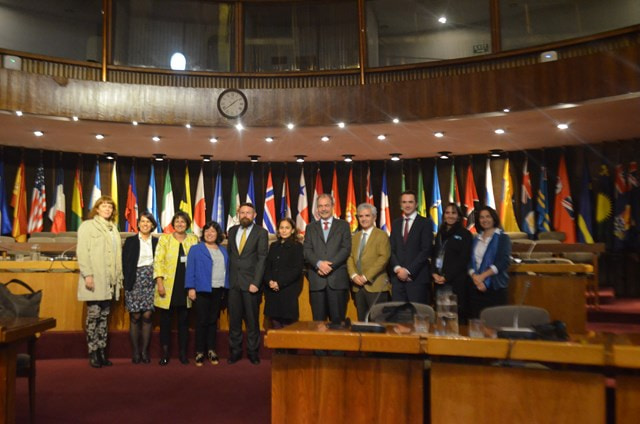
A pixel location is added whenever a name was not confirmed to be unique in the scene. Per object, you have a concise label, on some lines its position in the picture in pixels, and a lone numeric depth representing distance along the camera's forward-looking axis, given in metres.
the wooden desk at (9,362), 2.61
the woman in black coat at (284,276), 5.02
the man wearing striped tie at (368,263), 4.59
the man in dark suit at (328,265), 4.70
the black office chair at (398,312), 3.15
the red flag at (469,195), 10.10
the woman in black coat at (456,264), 4.52
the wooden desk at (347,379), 2.32
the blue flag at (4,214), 9.29
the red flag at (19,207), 9.37
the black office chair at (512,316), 3.06
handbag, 3.17
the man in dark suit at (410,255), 4.55
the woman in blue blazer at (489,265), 4.42
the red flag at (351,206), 10.56
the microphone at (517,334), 2.27
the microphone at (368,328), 2.48
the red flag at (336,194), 10.79
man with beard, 5.05
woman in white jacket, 4.88
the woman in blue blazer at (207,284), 5.05
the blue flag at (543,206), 9.36
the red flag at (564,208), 9.12
